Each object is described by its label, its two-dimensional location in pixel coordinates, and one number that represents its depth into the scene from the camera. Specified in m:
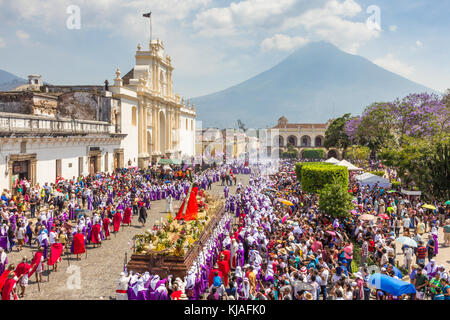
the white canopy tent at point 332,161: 36.38
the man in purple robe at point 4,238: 12.45
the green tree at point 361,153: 47.91
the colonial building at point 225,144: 63.03
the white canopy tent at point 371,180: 26.72
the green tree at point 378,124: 40.84
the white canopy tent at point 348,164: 32.43
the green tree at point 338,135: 68.00
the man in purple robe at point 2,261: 10.27
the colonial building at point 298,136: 91.56
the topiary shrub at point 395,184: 30.48
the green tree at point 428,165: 22.98
